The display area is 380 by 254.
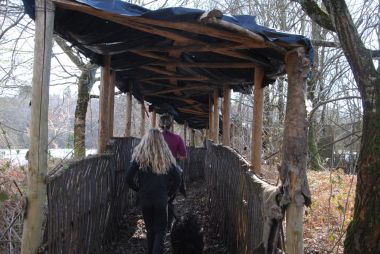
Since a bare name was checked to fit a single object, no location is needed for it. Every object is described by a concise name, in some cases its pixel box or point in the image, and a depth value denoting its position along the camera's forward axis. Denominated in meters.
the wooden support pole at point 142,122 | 14.12
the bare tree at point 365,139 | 4.46
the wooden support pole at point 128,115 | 10.66
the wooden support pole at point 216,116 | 12.03
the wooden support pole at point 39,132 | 4.16
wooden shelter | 4.47
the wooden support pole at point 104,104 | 7.41
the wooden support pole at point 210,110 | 14.65
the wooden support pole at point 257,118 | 7.01
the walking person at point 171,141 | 7.23
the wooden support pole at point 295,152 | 4.37
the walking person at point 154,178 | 5.55
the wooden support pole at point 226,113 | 10.51
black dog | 5.87
